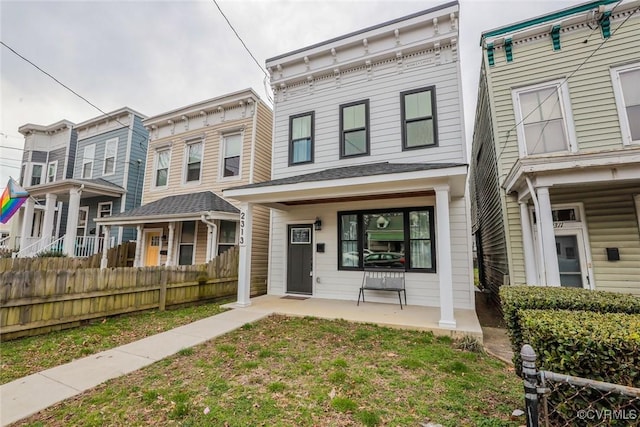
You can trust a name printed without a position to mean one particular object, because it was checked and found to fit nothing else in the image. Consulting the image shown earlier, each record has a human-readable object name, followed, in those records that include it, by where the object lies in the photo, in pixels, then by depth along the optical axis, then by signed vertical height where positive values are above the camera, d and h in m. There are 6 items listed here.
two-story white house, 6.59 +2.45
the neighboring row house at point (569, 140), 4.82 +2.34
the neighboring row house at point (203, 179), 9.38 +2.62
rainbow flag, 9.56 +1.71
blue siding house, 11.09 +3.60
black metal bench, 6.80 -0.75
